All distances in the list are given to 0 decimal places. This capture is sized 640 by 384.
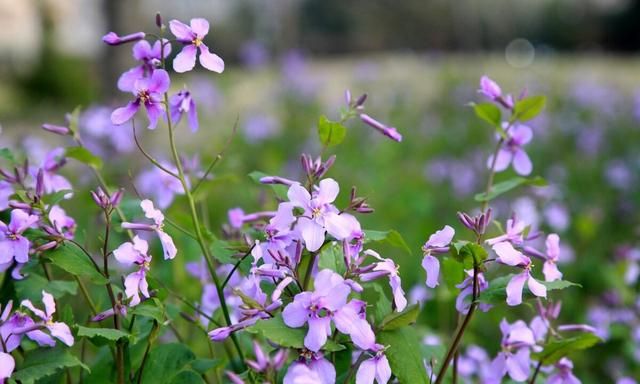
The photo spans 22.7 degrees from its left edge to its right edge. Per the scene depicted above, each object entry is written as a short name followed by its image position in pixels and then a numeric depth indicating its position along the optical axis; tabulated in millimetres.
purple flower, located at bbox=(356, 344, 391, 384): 672
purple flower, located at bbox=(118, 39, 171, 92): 706
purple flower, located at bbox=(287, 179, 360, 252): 666
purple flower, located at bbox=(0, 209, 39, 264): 687
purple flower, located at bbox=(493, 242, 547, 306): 686
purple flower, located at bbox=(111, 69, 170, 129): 699
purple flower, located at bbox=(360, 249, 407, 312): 680
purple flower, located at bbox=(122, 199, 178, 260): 684
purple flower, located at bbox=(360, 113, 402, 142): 734
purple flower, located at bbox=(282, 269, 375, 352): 655
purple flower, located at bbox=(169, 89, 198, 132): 730
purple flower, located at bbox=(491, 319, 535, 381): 739
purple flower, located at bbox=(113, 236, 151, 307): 681
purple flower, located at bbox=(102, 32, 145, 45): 700
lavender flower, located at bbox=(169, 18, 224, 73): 699
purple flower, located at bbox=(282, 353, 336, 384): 657
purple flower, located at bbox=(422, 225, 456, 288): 688
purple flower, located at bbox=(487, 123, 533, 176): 798
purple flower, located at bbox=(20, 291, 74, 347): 678
